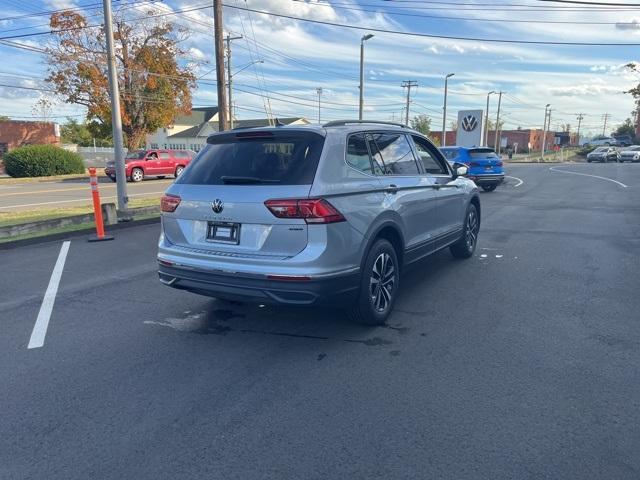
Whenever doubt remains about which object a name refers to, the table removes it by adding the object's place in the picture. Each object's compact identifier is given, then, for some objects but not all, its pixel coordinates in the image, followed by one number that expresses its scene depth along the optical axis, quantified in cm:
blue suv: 1789
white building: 7644
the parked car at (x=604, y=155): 4766
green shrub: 3109
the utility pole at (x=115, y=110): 1191
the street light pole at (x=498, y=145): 7026
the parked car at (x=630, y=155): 4441
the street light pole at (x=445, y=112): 4522
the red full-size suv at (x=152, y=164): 2753
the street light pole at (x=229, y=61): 3481
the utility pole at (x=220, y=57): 1597
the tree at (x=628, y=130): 9524
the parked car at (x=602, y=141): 7493
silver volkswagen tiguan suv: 389
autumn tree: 3591
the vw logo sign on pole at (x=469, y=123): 3073
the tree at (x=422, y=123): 9247
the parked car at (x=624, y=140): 7444
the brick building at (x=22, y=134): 5116
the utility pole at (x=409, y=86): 6180
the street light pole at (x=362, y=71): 2702
